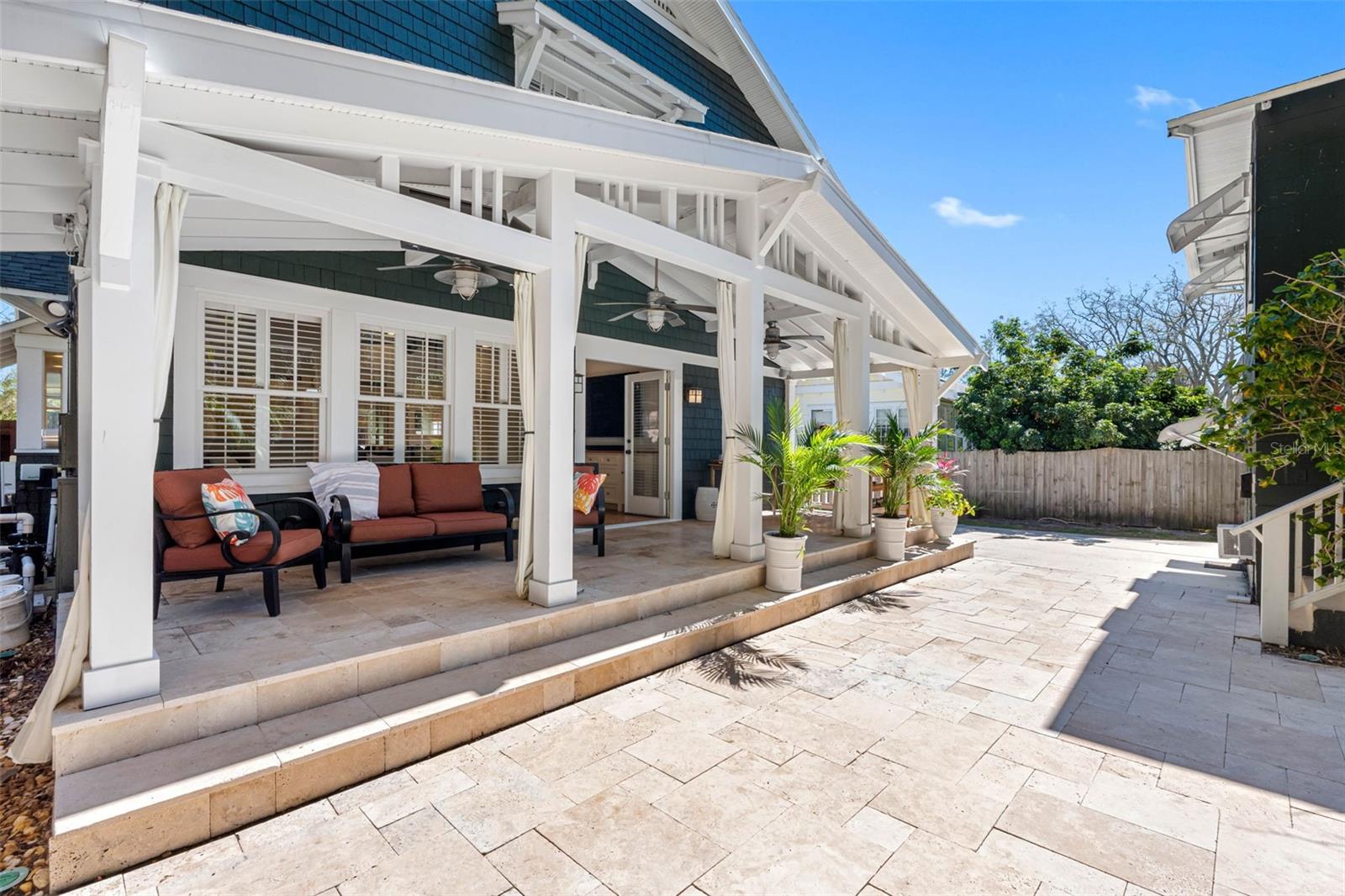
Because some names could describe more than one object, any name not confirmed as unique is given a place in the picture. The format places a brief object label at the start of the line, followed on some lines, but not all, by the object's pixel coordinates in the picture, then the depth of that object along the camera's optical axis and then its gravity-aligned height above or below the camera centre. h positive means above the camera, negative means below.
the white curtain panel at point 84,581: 2.39 -0.54
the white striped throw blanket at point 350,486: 5.00 -0.32
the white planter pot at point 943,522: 8.01 -0.91
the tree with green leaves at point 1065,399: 11.80 +1.08
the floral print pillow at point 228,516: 3.74 -0.42
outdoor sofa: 4.49 -0.56
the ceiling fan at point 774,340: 7.65 +1.40
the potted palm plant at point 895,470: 6.52 -0.19
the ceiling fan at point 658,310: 6.38 +1.47
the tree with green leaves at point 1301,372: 3.75 +0.53
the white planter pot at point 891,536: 6.54 -0.90
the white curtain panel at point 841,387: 7.00 +0.73
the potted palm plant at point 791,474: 5.05 -0.19
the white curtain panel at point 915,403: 8.84 +0.70
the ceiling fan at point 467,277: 5.02 +1.46
